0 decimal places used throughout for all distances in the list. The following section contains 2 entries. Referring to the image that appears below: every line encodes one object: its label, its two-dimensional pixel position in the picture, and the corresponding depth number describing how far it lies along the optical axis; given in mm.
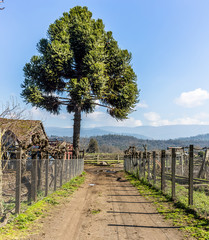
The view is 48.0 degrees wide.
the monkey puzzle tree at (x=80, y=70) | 23359
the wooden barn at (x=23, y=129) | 8841
